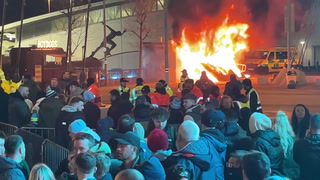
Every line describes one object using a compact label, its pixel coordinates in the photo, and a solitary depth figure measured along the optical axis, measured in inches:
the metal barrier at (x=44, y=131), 405.1
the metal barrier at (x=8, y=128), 403.5
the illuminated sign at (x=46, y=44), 1932.8
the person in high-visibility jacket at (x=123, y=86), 564.7
